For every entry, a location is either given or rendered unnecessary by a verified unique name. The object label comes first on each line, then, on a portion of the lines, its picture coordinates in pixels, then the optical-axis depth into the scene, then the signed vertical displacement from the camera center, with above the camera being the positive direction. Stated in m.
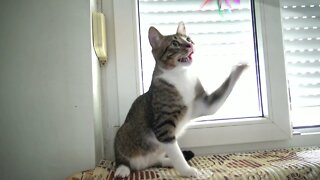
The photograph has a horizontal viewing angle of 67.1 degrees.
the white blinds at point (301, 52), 1.14 +0.19
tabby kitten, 0.78 -0.02
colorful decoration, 1.14 +0.44
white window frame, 1.02 +0.02
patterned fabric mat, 0.70 -0.23
